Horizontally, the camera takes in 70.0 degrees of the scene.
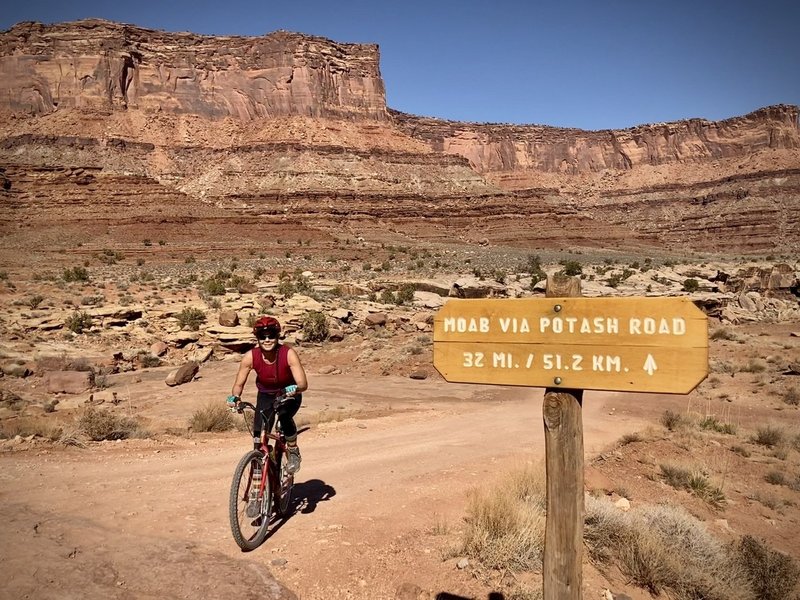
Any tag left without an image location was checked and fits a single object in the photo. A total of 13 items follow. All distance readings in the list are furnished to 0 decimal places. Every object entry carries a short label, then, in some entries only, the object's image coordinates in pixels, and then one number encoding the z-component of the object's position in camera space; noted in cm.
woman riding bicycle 517
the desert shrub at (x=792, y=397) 1271
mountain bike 470
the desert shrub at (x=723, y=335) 2006
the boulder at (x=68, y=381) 1319
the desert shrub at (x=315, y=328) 1958
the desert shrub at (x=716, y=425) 1029
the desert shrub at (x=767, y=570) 499
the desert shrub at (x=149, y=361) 1666
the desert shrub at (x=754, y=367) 1573
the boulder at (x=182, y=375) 1422
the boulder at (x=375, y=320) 2148
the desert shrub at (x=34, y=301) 2209
